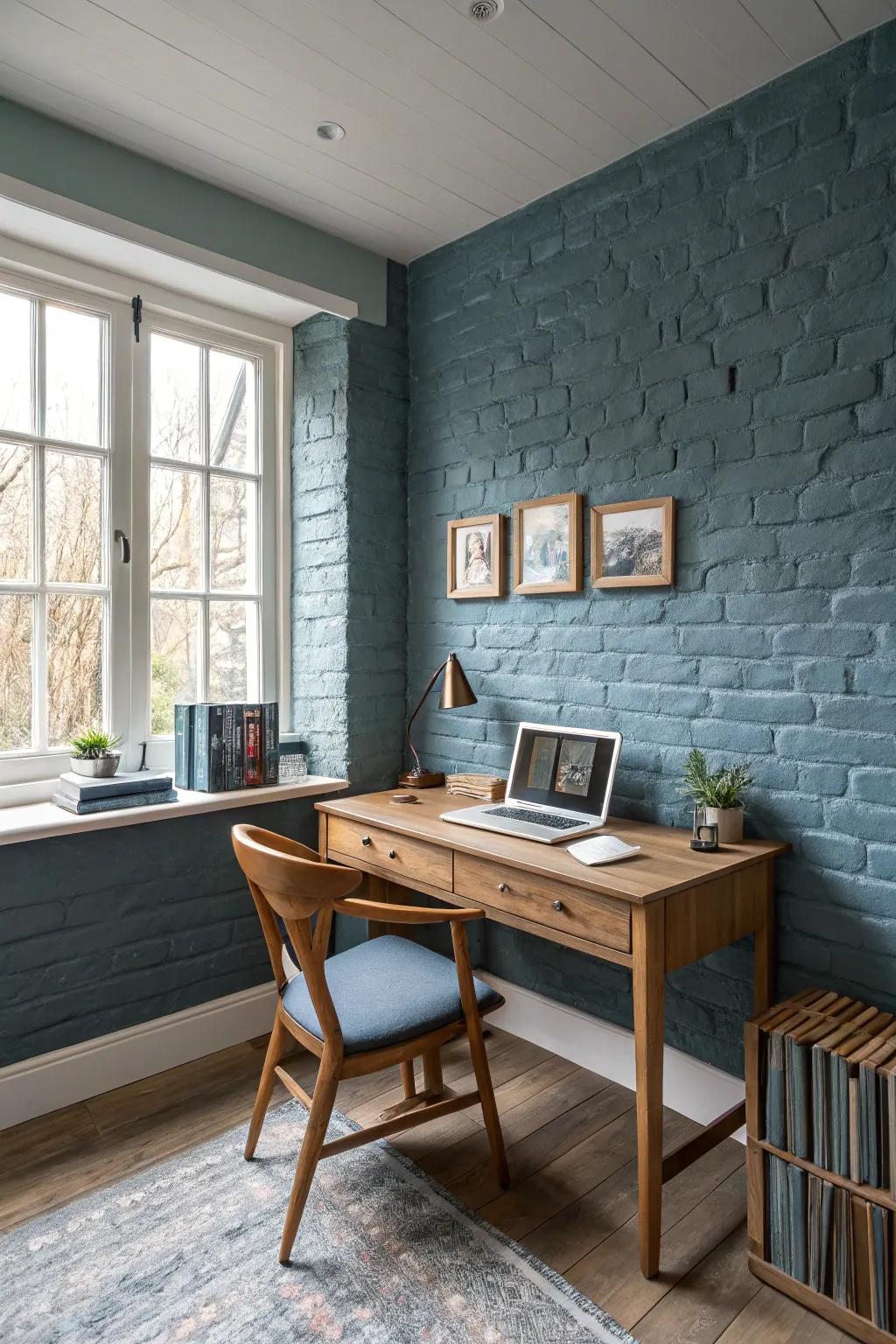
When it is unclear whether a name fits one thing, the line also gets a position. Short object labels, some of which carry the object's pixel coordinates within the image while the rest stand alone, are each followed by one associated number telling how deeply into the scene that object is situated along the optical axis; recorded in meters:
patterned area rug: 1.51
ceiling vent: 1.76
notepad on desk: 1.84
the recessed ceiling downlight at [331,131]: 2.19
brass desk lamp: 2.57
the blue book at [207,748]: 2.53
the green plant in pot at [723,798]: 1.97
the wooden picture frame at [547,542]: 2.42
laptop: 2.13
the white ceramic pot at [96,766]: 2.35
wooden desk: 1.66
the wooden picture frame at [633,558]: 2.19
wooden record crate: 1.53
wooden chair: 1.61
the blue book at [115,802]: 2.24
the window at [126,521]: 2.41
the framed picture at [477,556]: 2.66
